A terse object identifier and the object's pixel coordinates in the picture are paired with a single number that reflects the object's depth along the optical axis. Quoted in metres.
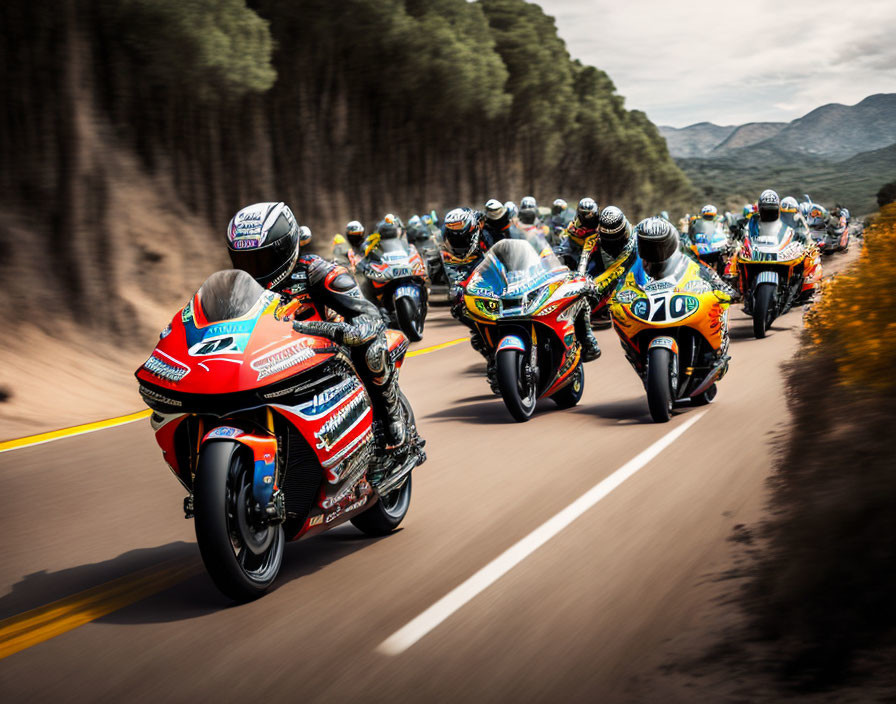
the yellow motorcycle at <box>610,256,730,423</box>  10.23
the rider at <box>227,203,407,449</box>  5.81
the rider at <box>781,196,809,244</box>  20.27
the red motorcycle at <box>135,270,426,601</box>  5.09
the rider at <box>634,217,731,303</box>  10.57
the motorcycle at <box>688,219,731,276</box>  24.95
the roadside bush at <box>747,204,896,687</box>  3.99
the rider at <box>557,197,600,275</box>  16.12
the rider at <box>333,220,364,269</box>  21.41
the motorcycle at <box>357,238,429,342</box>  18.77
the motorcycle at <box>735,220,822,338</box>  17.06
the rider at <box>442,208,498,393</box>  15.60
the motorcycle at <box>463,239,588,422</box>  10.54
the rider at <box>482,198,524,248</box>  14.62
